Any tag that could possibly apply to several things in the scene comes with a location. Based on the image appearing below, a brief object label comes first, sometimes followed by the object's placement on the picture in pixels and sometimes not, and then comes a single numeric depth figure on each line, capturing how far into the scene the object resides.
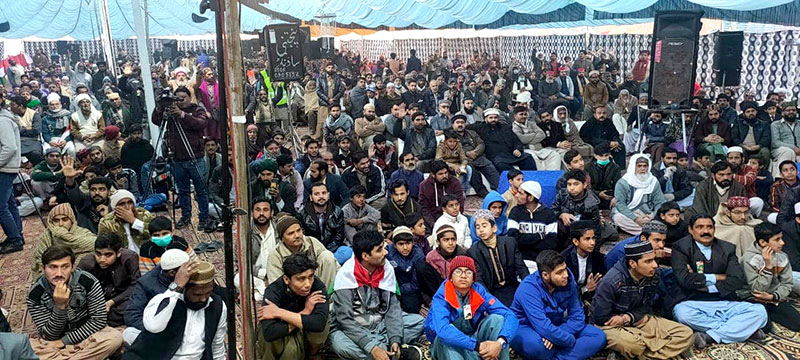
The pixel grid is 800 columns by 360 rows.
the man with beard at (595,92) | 10.51
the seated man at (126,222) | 4.65
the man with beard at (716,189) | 5.95
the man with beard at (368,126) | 8.88
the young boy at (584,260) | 4.42
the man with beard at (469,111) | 9.71
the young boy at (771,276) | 4.34
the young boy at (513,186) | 5.94
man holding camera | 6.29
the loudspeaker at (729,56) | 10.20
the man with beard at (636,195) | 6.18
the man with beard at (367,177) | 6.53
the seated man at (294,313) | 3.56
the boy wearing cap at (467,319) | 3.56
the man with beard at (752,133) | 7.80
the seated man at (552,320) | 3.77
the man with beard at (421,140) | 7.92
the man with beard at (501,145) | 7.88
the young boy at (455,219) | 5.16
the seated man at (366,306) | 3.84
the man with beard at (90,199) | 5.19
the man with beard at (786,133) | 7.74
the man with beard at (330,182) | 6.11
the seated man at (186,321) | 3.26
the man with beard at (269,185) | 5.76
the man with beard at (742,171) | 6.41
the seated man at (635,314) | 3.96
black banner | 8.90
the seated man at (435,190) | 6.12
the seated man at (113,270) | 3.99
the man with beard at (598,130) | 8.43
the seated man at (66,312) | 3.55
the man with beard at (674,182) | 6.64
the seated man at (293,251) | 4.16
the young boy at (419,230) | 4.89
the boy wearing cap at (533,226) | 4.98
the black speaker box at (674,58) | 7.42
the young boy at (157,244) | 4.28
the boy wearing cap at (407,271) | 4.47
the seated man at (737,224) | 4.90
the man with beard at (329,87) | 12.30
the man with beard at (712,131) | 7.93
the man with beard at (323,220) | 5.20
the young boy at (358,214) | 5.43
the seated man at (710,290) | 4.20
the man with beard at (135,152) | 6.94
